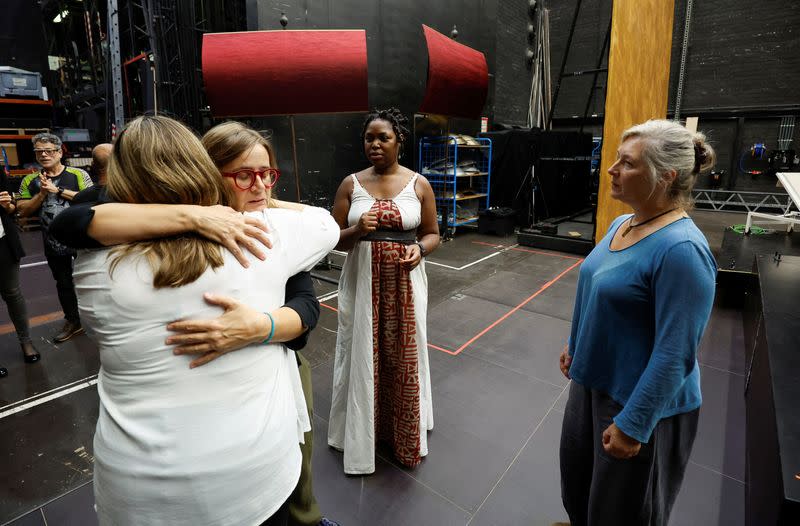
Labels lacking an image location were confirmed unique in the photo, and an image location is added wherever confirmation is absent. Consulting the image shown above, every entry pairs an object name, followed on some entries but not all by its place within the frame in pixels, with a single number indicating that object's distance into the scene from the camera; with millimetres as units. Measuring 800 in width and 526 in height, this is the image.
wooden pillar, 4043
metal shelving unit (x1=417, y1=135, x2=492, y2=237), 7160
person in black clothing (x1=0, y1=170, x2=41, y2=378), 2906
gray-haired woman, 1073
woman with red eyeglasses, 765
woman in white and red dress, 1880
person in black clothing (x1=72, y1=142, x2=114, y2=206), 2732
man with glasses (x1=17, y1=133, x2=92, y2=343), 3166
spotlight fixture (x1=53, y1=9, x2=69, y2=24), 9788
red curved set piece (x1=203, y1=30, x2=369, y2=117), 3871
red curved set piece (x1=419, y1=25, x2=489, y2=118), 5344
